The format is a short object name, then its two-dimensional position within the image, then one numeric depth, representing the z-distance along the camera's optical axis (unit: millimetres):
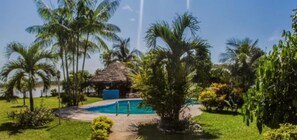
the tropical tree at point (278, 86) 2404
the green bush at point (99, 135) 6659
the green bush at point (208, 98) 11085
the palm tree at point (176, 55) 7552
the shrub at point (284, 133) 2167
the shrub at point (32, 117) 8774
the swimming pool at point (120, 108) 12629
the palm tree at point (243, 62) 15595
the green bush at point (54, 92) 18735
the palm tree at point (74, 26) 12261
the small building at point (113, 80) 19100
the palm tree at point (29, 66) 9508
